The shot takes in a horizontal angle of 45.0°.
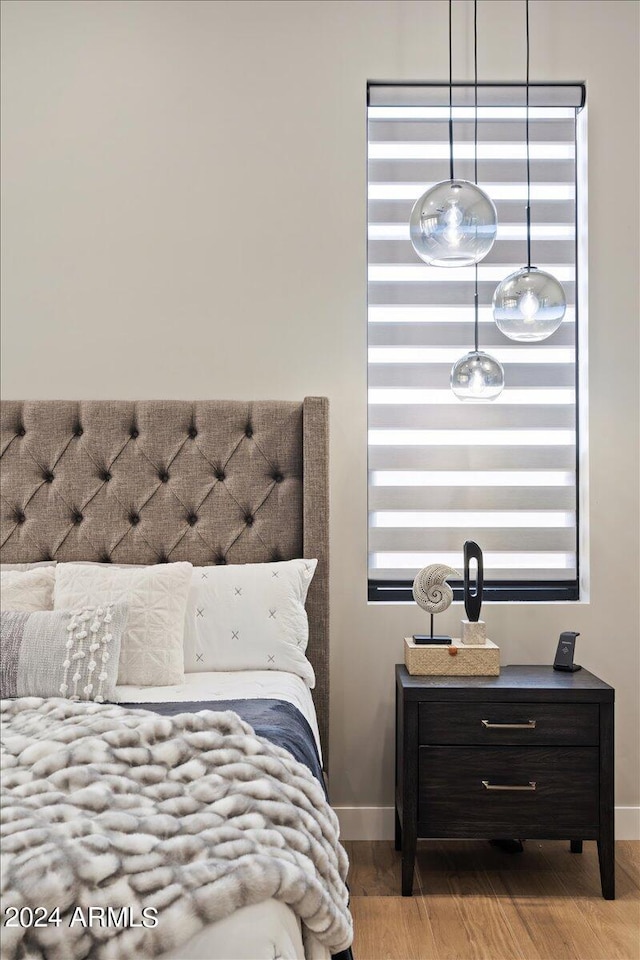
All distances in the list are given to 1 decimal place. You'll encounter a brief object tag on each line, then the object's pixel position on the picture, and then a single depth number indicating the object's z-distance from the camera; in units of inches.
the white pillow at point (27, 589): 89.3
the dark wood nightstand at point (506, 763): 88.4
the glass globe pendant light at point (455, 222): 66.9
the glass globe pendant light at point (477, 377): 97.2
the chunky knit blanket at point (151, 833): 39.9
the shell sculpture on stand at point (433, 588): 96.4
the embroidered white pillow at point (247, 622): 89.4
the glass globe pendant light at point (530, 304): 81.0
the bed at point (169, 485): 100.4
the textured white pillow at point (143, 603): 83.7
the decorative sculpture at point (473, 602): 96.1
